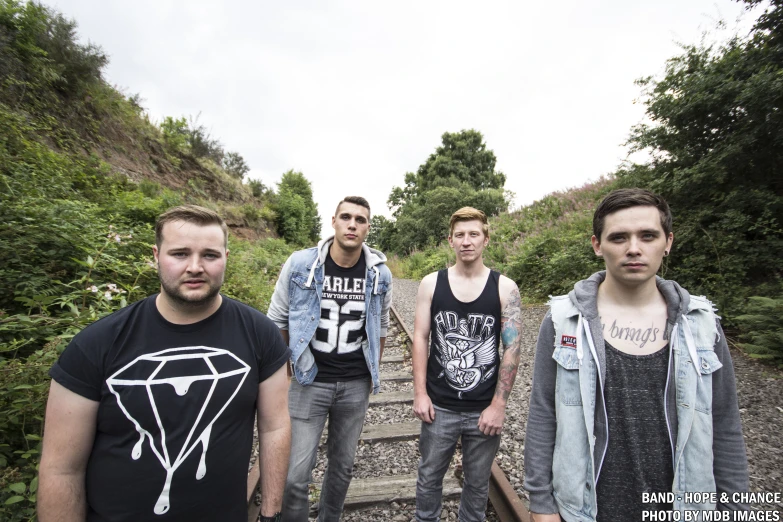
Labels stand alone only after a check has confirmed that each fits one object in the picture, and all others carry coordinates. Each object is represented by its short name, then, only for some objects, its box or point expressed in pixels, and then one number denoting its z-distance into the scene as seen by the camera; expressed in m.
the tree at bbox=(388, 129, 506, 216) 34.19
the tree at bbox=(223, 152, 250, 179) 20.98
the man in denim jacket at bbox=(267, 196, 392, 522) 2.42
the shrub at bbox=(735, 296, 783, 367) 4.52
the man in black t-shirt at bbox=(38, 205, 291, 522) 1.34
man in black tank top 2.24
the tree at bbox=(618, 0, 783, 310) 5.68
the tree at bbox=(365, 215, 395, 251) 40.91
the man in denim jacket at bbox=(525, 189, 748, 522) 1.37
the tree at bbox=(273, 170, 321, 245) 21.92
